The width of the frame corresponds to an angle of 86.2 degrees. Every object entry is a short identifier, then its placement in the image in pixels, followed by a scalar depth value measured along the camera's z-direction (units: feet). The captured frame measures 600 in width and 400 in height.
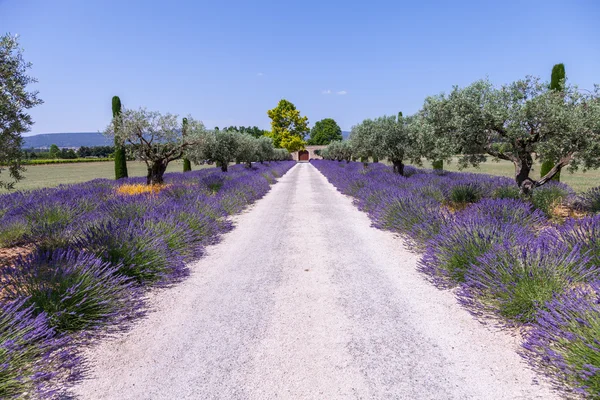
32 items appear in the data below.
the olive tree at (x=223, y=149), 69.00
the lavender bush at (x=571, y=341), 8.00
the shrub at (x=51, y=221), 20.85
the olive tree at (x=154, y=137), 45.19
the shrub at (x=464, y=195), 35.32
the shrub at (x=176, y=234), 20.58
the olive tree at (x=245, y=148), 81.86
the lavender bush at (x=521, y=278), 11.79
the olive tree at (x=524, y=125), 25.63
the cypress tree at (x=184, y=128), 50.01
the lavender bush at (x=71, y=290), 11.50
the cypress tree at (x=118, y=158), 72.33
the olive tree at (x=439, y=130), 30.05
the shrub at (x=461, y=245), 15.84
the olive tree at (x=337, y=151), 163.40
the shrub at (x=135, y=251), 16.24
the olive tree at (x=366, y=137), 65.82
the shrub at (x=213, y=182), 51.73
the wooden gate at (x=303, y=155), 354.45
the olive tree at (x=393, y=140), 61.31
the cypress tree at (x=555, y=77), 52.19
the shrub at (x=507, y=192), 32.85
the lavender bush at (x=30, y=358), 8.18
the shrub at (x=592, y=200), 29.50
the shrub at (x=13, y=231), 23.41
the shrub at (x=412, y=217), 22.59
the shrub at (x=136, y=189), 42.45
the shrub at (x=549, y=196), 30.83
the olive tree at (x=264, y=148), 133.28
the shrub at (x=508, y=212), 22.21
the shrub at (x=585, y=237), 14.74
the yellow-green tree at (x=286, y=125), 238.27
